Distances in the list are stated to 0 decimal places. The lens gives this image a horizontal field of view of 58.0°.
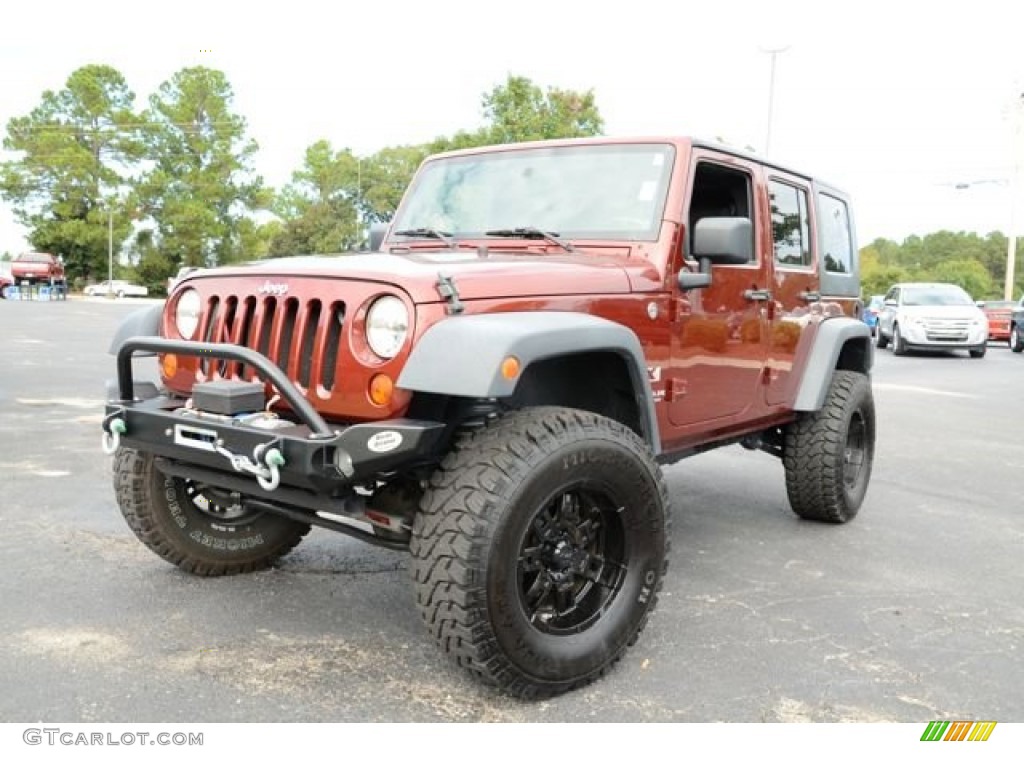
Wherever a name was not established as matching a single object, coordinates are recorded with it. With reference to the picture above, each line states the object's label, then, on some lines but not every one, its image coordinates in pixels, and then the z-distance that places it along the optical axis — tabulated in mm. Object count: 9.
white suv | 19344
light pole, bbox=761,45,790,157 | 23102
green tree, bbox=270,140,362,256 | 61625
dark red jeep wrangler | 2752
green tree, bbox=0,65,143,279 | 56094
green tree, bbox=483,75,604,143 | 33312
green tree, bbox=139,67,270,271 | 58562
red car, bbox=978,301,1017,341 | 24688
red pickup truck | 38969
